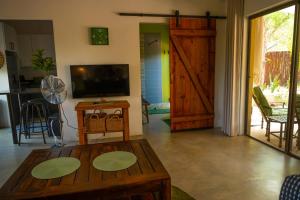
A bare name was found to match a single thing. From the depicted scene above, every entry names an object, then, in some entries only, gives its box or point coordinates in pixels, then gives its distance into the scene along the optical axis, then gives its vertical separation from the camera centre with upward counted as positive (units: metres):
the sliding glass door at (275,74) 2.97 +0.01
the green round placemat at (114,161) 1.69 -0.69
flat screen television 3.56 -0.04
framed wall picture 3.57 +0.71
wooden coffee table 1.40 -0.72
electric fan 3.06 -0.15
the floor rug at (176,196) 1.89 -1.16
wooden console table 3.17 -0.48
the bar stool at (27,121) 3.68 -0.75
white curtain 3.60 +0.07
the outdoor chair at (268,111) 3.39 -0.59
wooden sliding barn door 3.98 +0.06
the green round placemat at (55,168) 1.60 -0.70
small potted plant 3.35 +0.25
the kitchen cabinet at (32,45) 5.62 +0.89
